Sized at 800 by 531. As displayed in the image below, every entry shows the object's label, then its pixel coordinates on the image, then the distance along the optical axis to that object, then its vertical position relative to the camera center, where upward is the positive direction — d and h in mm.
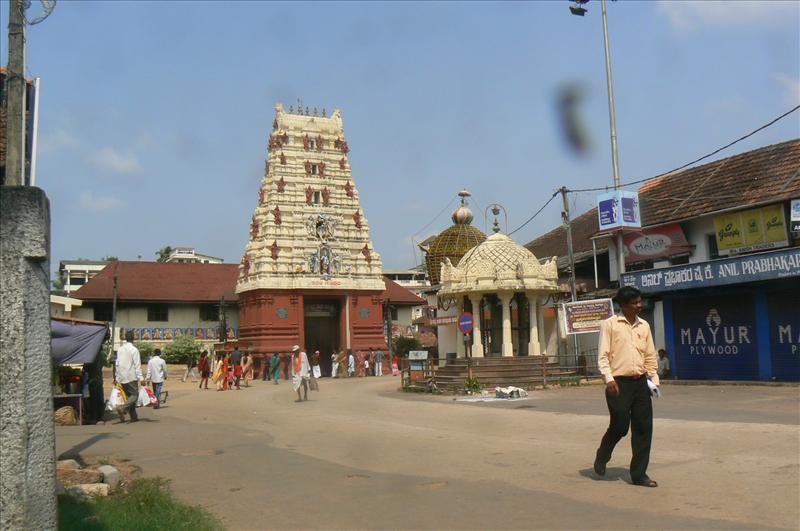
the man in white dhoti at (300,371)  22047 -654
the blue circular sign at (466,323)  23359 +601
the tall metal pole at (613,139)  24250 +6485
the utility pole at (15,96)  8039 +2771
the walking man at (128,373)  15688 -400
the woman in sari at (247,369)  33969 -867
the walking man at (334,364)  41562 -928
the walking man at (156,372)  20625 -538
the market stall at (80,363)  15680 -174
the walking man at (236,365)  31688 -620
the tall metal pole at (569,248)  25656 +3007
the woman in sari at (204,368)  32188 -718
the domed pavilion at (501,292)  25422 +1658
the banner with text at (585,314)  23797 +759
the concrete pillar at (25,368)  3855 -59
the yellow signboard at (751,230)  22109 +3074
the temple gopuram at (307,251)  42156 +5439
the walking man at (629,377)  7344 -381
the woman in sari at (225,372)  30094 -879
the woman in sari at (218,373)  30922 -911
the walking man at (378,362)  43031 -951
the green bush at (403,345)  52094 -27
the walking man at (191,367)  39812 -840
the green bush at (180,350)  44312 +77
